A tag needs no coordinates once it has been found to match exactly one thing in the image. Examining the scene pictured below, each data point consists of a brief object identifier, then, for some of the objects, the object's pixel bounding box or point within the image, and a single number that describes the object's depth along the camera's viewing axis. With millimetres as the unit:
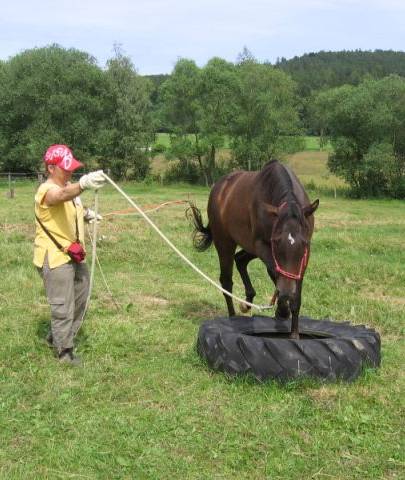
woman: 4914
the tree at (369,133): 33469
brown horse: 4438
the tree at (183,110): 42125
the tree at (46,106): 41531
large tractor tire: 4559
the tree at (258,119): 41281
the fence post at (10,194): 25634
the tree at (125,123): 42344
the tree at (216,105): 41375
